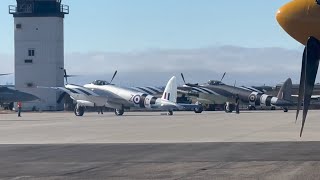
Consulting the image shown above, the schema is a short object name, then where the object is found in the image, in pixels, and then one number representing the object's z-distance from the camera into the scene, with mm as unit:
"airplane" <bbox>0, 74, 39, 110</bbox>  78125
